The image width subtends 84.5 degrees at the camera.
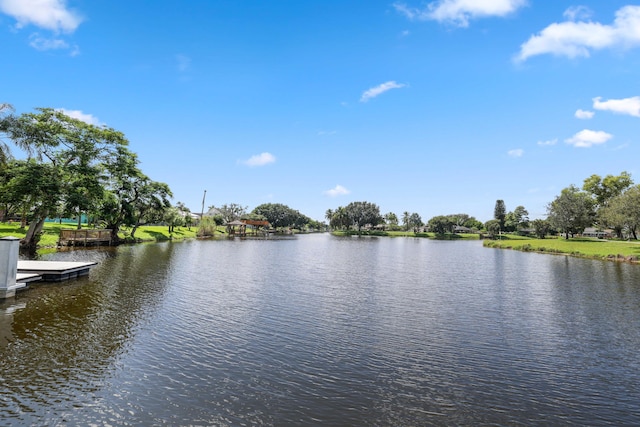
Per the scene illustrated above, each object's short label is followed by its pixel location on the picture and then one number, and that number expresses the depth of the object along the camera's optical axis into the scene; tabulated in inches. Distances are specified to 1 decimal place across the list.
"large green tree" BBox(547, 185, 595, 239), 3029.0
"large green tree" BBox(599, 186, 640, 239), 1934.1
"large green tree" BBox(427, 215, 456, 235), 5787.4
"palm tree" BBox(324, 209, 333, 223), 7287.9
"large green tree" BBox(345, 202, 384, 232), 6309.1
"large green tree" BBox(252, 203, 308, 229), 6003.9
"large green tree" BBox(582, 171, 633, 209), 3535.9
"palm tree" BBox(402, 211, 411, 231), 7485.2
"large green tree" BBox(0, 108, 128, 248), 1320.1
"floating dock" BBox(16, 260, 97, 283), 778.8
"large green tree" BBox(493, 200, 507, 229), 5664.4
